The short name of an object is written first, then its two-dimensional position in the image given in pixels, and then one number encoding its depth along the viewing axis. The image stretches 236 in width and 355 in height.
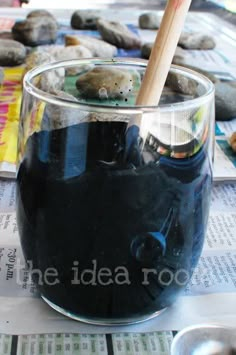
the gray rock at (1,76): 0.71
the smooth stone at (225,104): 0.61
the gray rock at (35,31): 0.89
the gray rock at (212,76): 0.69
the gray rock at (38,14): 0.97
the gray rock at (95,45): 0.83
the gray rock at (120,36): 0.89
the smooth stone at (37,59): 0.74
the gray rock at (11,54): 0.79
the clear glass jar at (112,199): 0.24
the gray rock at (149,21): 1.01
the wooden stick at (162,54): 0.26
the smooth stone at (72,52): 0.77
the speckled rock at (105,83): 0.33
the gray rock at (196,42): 0.90
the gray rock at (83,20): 1.00
